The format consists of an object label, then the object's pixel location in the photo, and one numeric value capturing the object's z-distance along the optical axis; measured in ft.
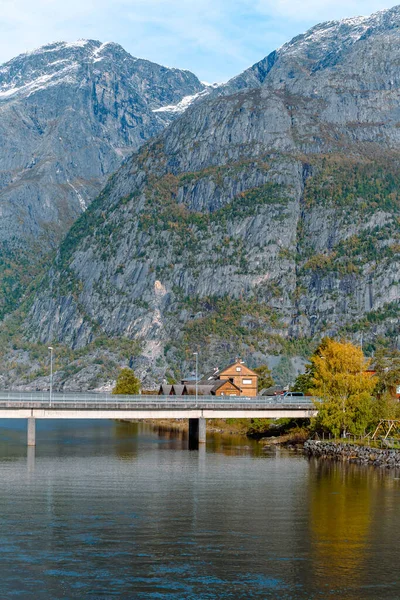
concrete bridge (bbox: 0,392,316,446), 469.98
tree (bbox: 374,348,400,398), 533.59
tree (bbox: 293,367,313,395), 606.18
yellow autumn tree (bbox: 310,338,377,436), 444.55
